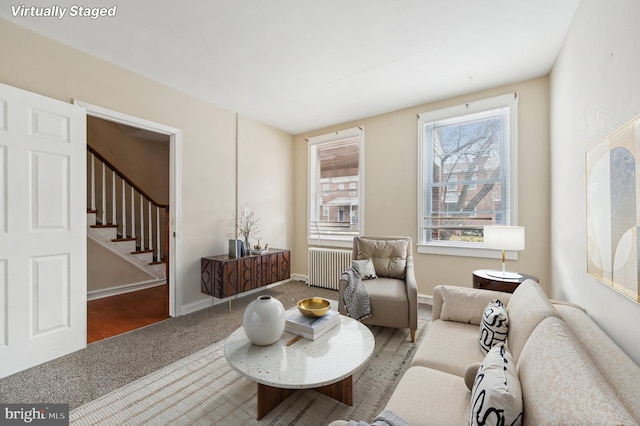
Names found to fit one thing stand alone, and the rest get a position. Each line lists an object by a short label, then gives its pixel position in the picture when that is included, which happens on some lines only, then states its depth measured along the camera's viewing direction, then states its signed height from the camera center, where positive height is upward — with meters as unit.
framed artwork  1.14 +0.01
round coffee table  1.33 -0.81
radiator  4.03 -0.81
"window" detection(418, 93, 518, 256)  3.09 +0.49
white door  2.00 -0.13
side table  2.26 -0.60
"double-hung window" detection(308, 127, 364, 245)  4.24 +0.46
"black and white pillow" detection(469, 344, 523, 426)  0.84 -0.60
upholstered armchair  2.46 -0.72
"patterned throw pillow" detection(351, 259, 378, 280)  2.90 -0.61
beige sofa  0.69 -0.55
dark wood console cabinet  3.19 -0.77
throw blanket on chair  2.49 -0.82
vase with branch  3.68 -0.21
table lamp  2.35 -0.23
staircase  3.84 -0.09
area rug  1.58 -1.21
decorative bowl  1.84 -0.67
